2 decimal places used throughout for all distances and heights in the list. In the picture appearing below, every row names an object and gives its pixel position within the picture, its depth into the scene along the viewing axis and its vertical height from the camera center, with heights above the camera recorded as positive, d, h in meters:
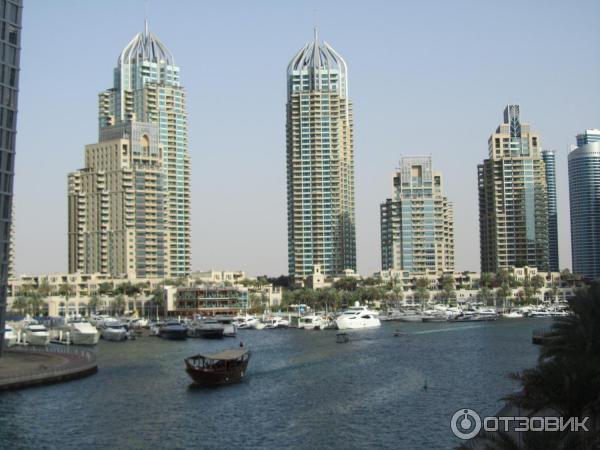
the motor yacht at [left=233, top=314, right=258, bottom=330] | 198.62 -6.05
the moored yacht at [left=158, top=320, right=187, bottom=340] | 162.38 -5.92
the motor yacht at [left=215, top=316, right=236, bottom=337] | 169.12 -5.98
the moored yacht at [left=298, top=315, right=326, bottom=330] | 194.25 -5.37
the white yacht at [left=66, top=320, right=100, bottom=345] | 144.88 -5.64
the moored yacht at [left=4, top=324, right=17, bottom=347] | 119.88 -5.07
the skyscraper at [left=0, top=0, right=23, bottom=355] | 89.69 +18.92
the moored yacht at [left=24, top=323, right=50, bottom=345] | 130.75 -5.41
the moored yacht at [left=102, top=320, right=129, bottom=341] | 157.75 -5.97
